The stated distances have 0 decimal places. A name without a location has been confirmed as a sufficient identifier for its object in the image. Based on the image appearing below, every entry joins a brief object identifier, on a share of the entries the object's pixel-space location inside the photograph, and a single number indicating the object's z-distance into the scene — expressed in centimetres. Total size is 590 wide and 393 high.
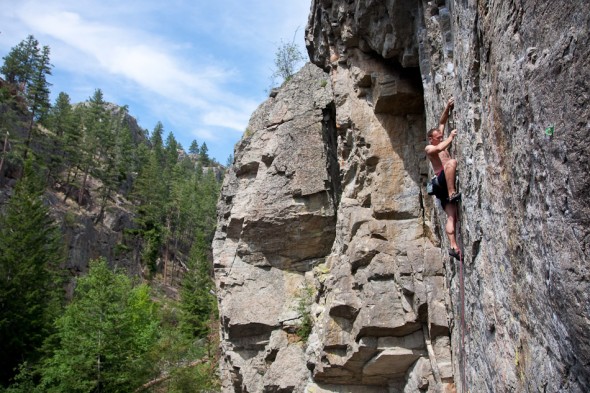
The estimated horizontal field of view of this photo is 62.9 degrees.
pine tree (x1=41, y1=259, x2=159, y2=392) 1962
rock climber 808
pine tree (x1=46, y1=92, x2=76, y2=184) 5056
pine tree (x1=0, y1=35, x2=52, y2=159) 5031
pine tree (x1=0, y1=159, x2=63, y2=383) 2420
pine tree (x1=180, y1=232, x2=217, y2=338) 3372
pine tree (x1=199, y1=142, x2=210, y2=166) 11269
